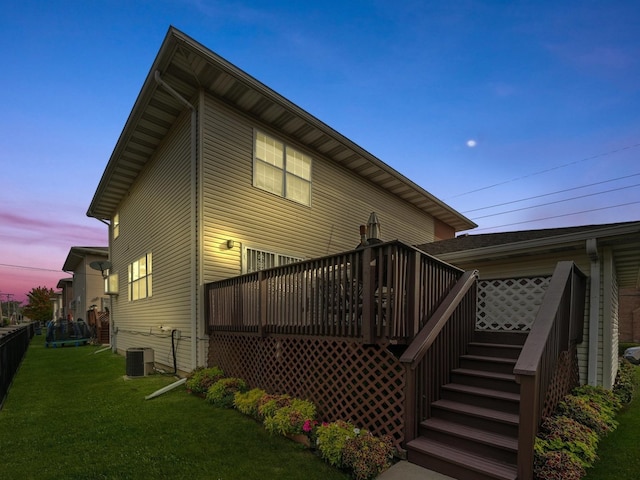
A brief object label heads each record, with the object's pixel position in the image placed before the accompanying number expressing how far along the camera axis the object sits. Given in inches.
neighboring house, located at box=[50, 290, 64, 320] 1450.8
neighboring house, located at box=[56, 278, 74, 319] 1204.5
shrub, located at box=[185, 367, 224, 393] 236.4
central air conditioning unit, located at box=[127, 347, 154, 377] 298.2
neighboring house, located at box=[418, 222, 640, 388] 215.5
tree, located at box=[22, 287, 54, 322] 1510.8
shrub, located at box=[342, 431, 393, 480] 124.6
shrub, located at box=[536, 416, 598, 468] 125.3
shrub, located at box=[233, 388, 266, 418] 189.9
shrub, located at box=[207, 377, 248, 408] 211.0
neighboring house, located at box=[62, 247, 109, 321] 863.7
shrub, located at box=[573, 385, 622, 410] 190.2
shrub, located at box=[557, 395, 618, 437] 155.4
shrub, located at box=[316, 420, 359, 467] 135.5
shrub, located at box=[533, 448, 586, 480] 111.2
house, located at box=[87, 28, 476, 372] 278.2
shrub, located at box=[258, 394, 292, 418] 177.2
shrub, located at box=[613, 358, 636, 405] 219.6
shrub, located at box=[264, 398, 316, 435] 161.8
